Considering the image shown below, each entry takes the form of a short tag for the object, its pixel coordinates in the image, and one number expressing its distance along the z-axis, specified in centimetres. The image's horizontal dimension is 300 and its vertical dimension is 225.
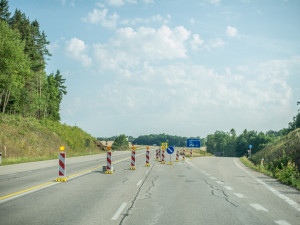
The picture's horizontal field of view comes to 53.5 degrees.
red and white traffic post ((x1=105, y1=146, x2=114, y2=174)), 1662
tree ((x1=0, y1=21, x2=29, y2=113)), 3875
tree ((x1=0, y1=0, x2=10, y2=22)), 4969
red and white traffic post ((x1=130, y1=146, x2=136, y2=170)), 1995
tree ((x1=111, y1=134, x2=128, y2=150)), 9710
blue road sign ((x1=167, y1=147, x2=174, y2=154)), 2716
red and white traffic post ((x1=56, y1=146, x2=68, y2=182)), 1306
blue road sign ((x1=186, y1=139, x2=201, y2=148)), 3681
